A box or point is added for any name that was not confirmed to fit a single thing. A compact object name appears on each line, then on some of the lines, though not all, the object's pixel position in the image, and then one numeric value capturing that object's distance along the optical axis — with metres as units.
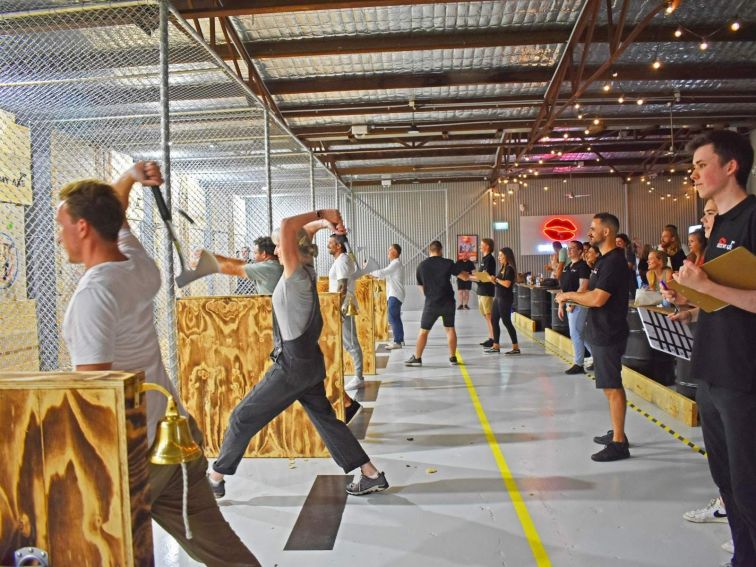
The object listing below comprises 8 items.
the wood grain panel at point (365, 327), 8.65
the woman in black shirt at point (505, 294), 9.93
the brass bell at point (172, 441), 1.68
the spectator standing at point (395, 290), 10.20
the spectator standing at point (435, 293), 8.83
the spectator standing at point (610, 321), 4.54
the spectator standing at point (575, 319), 8.05
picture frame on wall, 20.97
